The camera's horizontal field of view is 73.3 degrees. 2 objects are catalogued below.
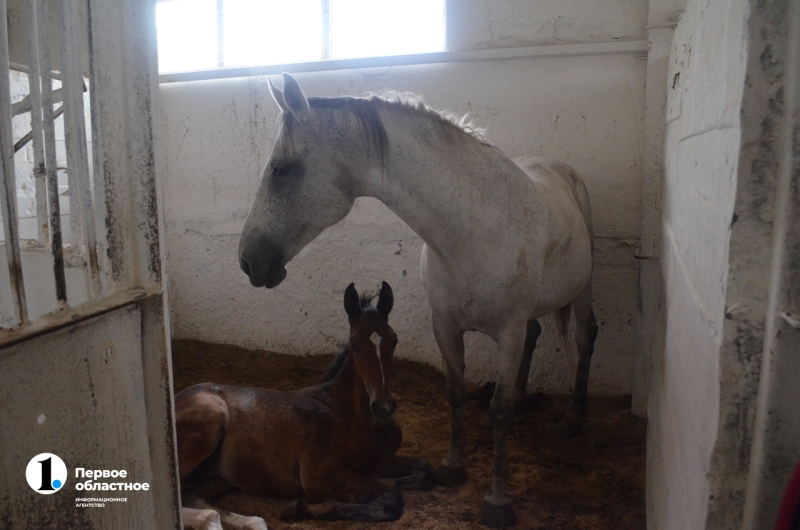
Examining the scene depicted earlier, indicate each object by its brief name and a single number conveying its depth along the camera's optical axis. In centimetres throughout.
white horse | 204
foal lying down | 223
